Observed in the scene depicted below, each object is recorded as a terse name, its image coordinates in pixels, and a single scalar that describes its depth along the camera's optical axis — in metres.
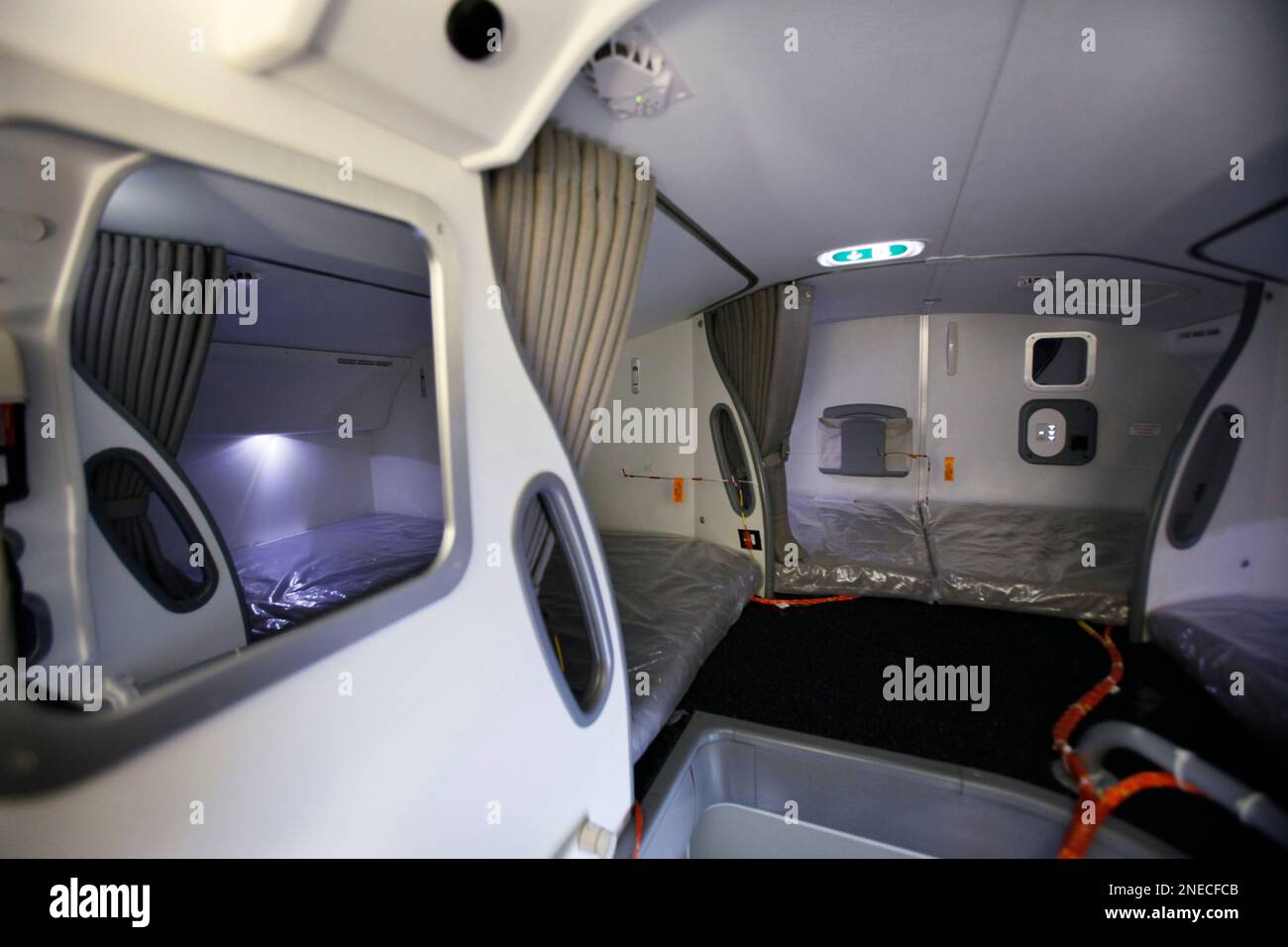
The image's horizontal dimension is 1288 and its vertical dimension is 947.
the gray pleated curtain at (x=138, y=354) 1.75
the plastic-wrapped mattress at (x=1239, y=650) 1.79
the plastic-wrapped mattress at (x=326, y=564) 2.68
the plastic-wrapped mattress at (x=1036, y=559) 2.83
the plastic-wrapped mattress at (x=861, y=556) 3.21
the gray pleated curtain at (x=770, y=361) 3.17
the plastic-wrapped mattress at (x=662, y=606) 2.06
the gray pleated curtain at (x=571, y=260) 1.24
